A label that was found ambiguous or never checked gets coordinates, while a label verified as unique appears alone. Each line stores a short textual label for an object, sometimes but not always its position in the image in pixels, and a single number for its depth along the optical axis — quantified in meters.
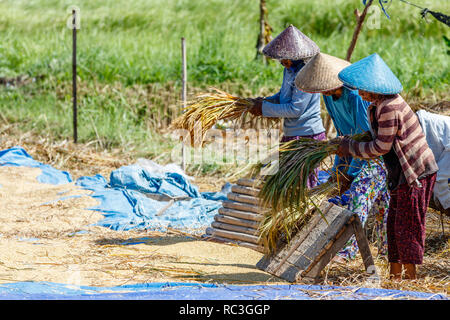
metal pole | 15.67
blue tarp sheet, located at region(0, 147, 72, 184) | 13.64
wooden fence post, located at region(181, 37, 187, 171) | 14.59
